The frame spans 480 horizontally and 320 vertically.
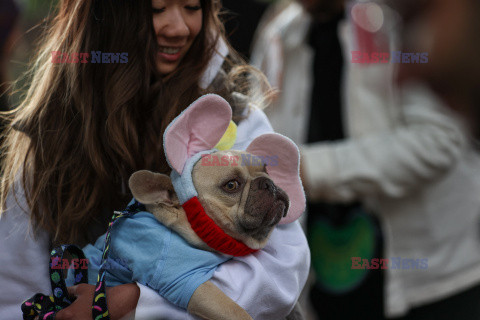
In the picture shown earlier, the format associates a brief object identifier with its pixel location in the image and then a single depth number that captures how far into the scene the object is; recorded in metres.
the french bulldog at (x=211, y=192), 2.20
